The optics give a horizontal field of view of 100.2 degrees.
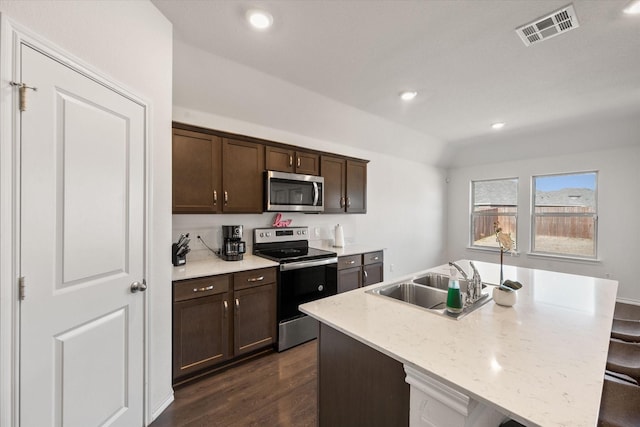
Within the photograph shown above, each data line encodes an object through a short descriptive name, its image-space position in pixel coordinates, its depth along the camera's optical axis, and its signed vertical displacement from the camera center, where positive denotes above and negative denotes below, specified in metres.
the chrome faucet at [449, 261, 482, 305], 1.62 -0.46
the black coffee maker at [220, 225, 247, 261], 2.72 -0.34
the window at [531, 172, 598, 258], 4.57 -0.01
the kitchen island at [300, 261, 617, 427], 0.81 -0.55
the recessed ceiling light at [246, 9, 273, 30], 1.81 +1.34
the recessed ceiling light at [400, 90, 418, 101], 3.02 +1.36
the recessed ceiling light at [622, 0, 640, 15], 1.69 +1.34
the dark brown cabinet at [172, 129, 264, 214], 2.38 +0.36
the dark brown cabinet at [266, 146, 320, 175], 2.99 +0.60
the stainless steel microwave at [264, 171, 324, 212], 2.95 +0.23
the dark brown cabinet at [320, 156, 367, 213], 3.57 +0.39
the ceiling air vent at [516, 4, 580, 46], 1.78 +1.33
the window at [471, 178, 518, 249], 5.35 +0.11
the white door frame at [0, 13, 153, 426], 1.01 -0.03
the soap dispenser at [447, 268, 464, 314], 1.42 -0.46
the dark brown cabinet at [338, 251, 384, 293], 3.31 -0.76
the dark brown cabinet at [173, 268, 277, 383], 2.10 -0.94
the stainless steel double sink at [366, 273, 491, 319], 1.83 -0.56
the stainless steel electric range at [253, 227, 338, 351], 2.69 -0.71
